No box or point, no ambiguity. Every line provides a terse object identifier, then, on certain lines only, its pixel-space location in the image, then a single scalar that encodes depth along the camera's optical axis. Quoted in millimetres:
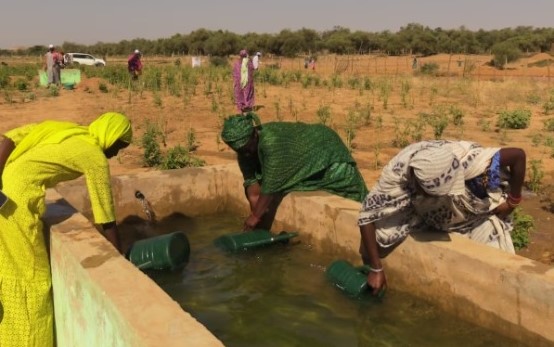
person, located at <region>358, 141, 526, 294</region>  2891
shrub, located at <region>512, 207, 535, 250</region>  4824
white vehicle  34906
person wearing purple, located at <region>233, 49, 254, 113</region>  11992
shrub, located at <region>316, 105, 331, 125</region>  11324
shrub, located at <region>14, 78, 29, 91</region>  18531
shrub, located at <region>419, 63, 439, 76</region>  27780
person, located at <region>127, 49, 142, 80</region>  18859
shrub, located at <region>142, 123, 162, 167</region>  7711
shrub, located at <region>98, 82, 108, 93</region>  17031
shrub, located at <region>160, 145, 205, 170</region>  7227
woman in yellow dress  2652
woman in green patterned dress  4234
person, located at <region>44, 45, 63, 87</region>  17638
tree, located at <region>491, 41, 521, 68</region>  32031
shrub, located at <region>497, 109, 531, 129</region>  11000
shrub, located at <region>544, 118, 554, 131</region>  10852
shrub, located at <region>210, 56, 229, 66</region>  34700
